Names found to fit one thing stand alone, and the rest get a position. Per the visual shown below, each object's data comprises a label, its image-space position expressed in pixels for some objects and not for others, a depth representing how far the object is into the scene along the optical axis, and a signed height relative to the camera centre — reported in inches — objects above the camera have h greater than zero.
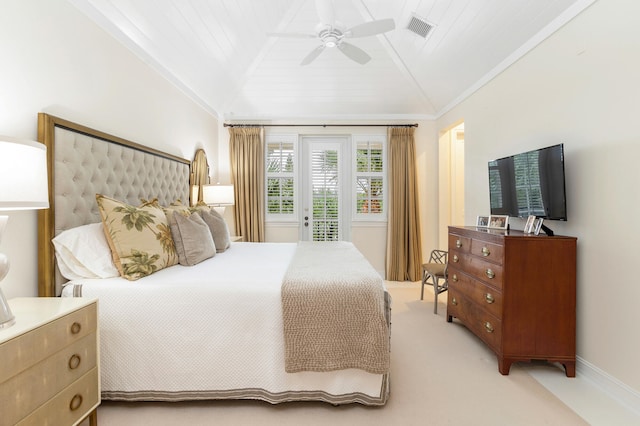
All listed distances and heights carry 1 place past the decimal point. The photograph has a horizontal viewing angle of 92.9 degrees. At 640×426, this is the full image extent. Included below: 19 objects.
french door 195.5 +14.8
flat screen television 87.4 +8.3
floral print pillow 74.7 -6.4
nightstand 45.0 -24.7
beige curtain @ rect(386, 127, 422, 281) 186.7 +0.0
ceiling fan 96.2 +62.2
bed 67.9 -27.2
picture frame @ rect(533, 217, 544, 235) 91.0 -5.0
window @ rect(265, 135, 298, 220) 192.9 +20.7
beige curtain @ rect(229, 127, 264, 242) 187.5 +22.1
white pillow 72.0 -9.8
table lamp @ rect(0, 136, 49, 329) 46.3 +5.7
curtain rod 189.0 +54.6
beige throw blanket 67.4 -25.8
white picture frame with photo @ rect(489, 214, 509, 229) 105.2 -4.1
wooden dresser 84.8 -25.5
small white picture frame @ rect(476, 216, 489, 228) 117.6 -4.7
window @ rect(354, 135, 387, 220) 192.7 +21.9
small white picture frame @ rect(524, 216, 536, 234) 94.0 -4.6
